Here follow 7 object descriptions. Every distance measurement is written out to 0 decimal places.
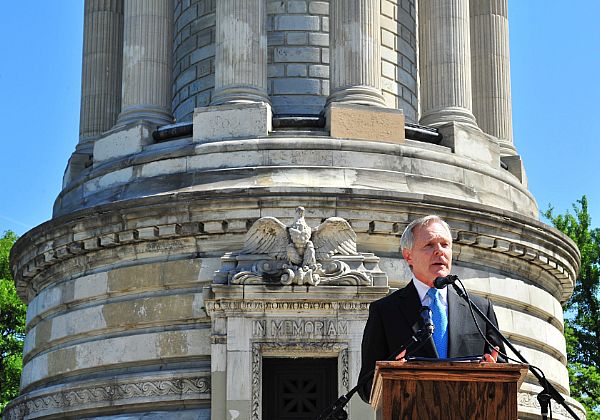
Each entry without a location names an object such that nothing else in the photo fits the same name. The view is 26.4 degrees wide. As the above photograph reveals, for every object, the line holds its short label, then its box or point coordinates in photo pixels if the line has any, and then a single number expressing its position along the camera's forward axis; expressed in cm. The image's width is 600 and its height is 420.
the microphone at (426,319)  834
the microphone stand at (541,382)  832
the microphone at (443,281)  838
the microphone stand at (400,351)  823
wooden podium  771
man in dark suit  875
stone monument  2164
